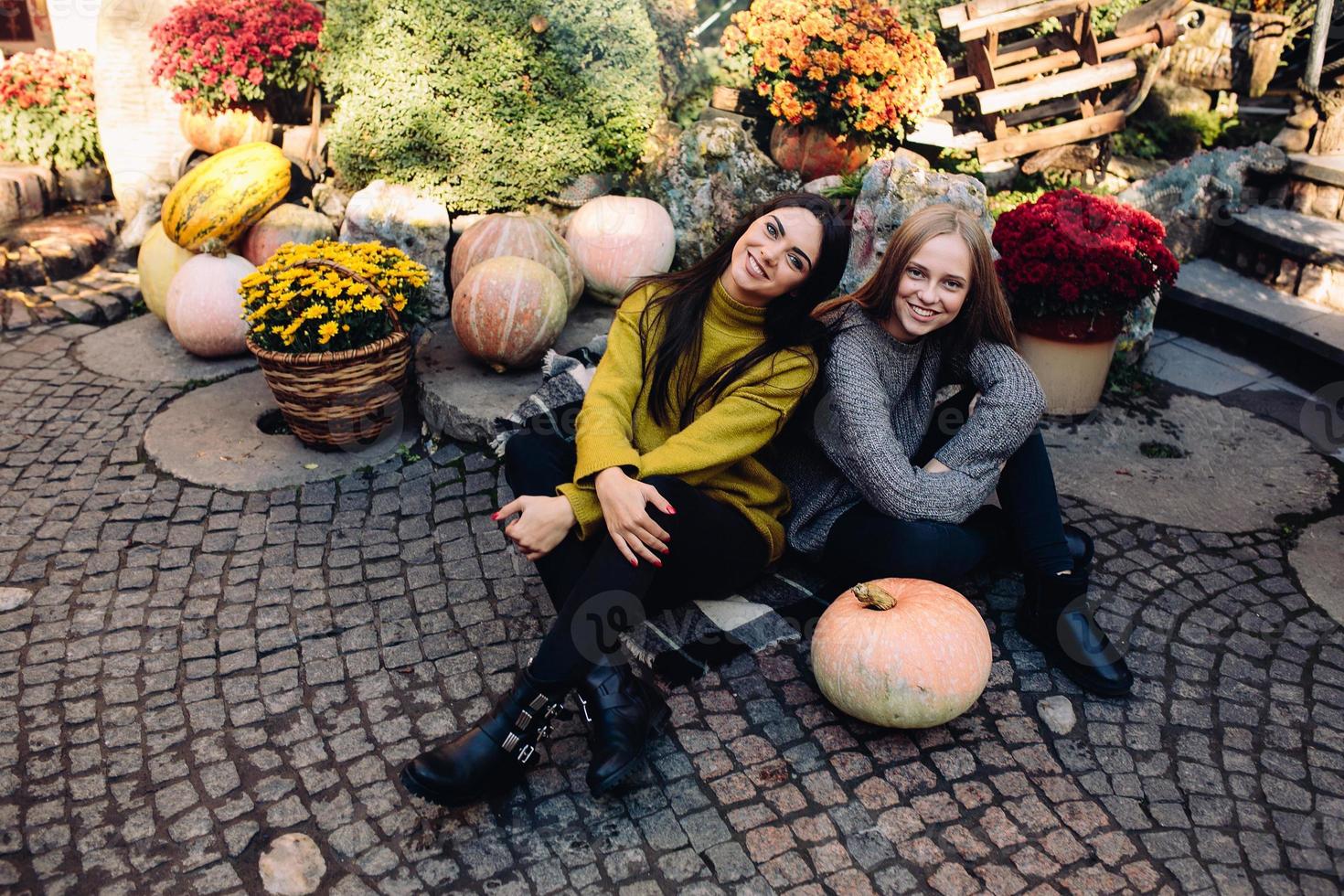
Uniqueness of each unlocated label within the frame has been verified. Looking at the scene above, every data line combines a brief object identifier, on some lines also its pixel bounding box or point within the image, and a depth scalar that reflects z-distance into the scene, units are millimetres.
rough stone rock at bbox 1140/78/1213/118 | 6852
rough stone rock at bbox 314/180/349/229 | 6012
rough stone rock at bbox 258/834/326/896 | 2428
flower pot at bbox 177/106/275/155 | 6227
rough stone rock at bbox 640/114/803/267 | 5719
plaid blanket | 3357
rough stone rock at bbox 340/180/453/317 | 5527
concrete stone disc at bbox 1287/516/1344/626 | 3516
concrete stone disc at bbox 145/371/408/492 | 4227
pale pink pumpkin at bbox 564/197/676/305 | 5375
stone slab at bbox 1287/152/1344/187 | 5668
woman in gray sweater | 3006
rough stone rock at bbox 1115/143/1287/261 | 5770
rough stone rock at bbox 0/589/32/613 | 3440
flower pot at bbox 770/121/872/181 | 5824
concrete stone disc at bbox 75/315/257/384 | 5148
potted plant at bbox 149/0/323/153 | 6074
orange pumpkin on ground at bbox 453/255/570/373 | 4504
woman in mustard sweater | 2629
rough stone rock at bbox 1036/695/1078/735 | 2941
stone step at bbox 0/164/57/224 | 6570
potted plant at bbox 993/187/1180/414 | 4379
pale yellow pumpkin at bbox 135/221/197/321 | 5547
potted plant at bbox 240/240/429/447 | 4102
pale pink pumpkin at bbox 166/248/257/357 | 5137
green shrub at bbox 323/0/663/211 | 5586
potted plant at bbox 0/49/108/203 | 6879
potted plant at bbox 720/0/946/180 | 5621
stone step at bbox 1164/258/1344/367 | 4957
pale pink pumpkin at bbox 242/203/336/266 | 5676
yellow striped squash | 5445
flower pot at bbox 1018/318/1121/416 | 4562
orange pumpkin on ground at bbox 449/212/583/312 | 5086
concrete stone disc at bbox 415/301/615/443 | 4352
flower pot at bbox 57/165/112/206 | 7004
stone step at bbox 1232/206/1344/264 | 5301
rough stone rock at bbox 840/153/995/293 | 4688
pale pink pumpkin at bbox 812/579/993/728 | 2748
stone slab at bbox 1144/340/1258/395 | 5059
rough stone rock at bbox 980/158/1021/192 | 6402
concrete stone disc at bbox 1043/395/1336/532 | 4043
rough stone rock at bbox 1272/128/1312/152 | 6004
